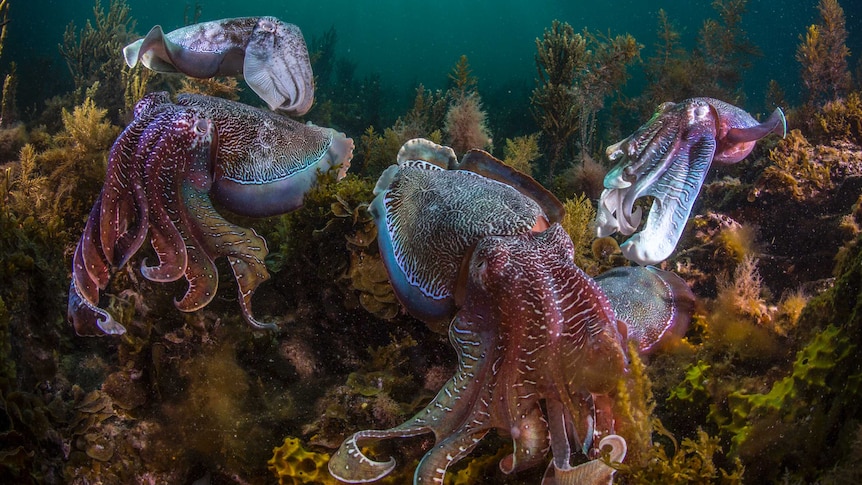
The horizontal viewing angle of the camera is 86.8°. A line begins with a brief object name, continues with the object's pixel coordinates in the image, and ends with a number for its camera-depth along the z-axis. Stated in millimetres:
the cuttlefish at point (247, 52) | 3131
